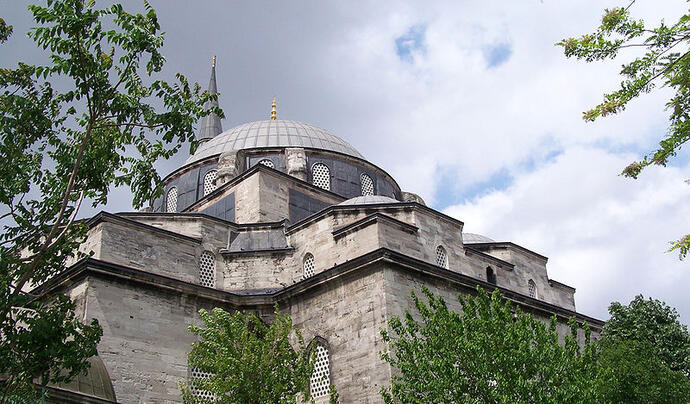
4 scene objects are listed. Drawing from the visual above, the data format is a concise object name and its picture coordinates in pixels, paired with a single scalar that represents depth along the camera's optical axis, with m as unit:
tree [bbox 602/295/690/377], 18.55
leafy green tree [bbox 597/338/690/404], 14.12
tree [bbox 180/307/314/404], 10.83
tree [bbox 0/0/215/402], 7.77
